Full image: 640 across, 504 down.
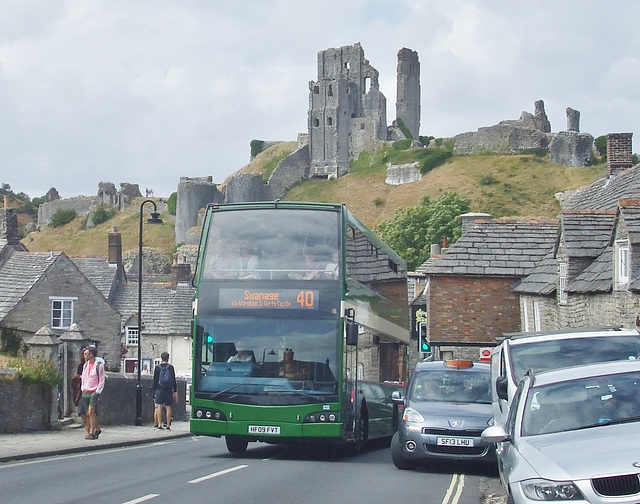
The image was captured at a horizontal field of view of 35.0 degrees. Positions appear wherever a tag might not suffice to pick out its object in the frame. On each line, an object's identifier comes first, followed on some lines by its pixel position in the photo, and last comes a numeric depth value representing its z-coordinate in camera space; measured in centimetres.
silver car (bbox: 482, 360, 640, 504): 784
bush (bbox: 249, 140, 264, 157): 16475
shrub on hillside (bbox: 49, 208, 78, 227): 15300
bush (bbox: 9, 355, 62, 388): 2053
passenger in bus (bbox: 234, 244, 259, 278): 1722
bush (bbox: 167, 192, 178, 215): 15025
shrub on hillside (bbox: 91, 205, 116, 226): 14725
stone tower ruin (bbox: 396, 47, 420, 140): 14500
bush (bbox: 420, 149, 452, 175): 12530
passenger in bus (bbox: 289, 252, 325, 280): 1710
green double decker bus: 1694
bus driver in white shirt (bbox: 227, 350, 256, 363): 1709
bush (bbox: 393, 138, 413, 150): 13425
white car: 1288
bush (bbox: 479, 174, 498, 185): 11381
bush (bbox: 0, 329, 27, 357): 4128
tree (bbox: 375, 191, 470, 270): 8706
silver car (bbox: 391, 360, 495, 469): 1567
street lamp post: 2612
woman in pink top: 1983
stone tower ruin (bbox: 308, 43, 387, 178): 13838
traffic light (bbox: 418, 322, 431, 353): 5075
